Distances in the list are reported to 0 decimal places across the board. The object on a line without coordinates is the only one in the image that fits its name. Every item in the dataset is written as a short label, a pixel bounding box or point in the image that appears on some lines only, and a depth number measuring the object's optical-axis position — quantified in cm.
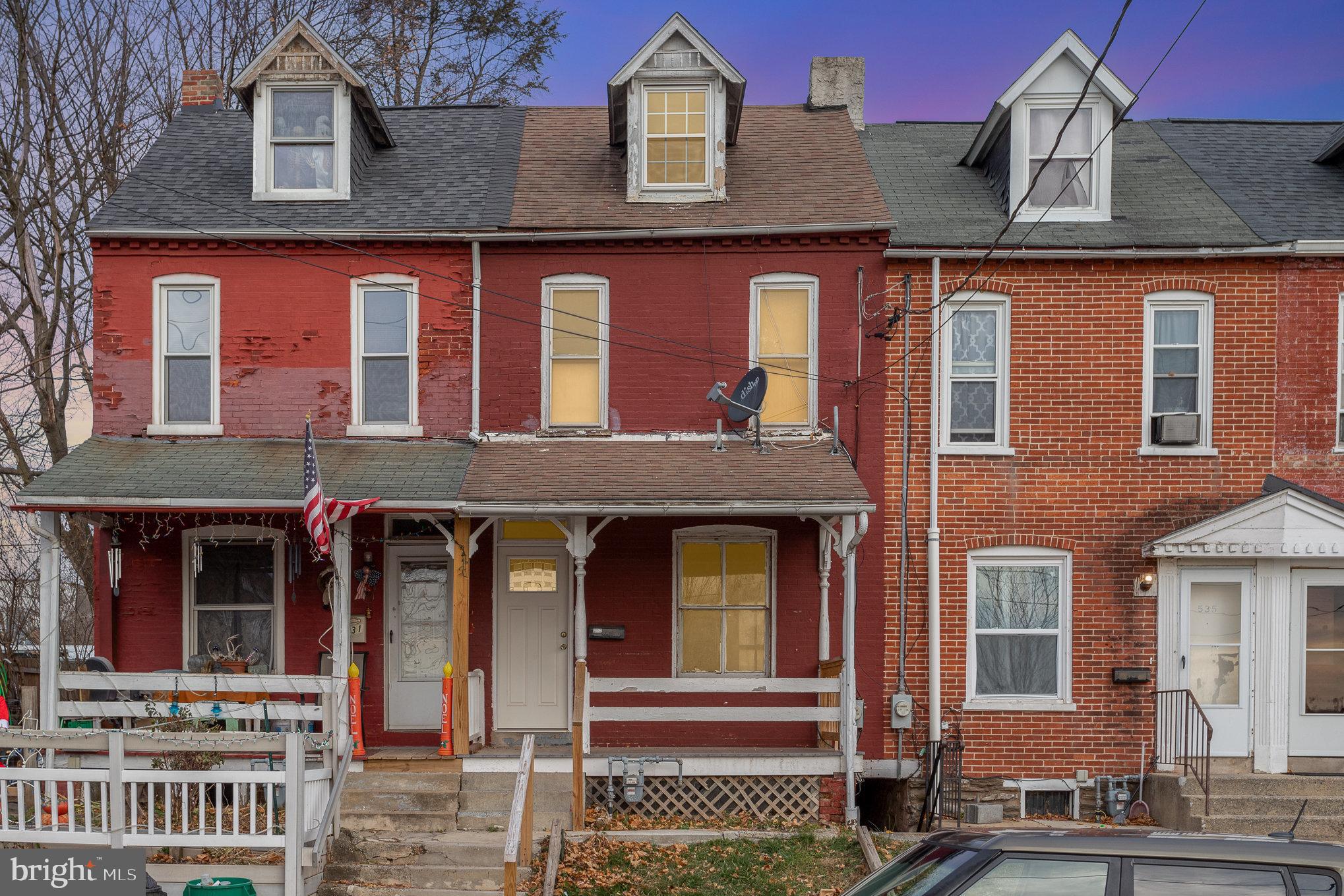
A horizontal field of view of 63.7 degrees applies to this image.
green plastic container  869
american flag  1062
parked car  529
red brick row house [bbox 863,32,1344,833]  1258
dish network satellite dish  1243
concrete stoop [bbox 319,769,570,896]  993
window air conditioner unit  1271
